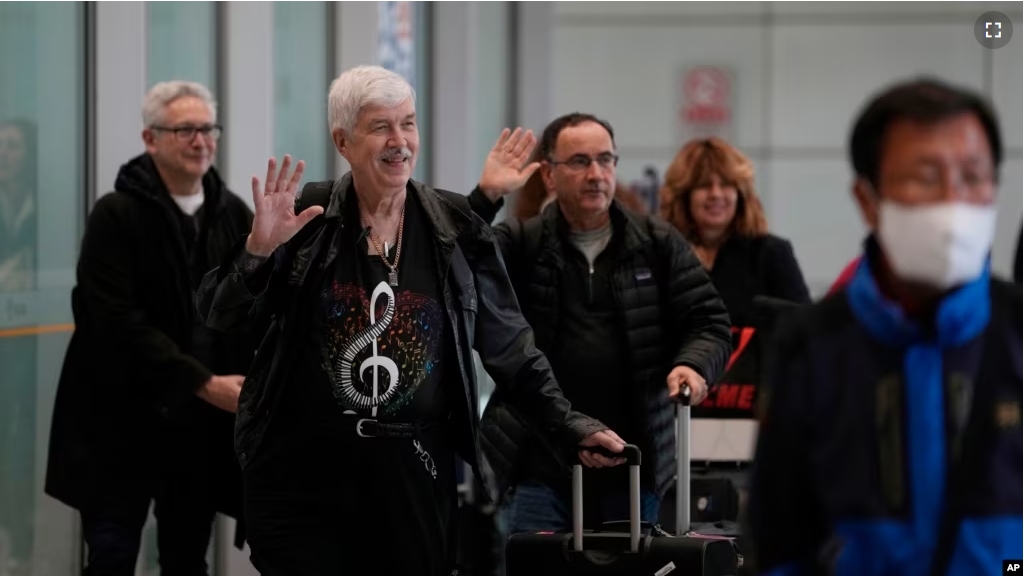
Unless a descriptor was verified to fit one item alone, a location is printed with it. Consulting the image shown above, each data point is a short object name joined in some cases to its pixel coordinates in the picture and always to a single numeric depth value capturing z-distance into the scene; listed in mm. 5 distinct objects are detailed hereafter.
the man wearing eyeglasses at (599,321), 8916
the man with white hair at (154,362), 9754
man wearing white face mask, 4154
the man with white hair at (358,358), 7205
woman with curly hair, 11269
